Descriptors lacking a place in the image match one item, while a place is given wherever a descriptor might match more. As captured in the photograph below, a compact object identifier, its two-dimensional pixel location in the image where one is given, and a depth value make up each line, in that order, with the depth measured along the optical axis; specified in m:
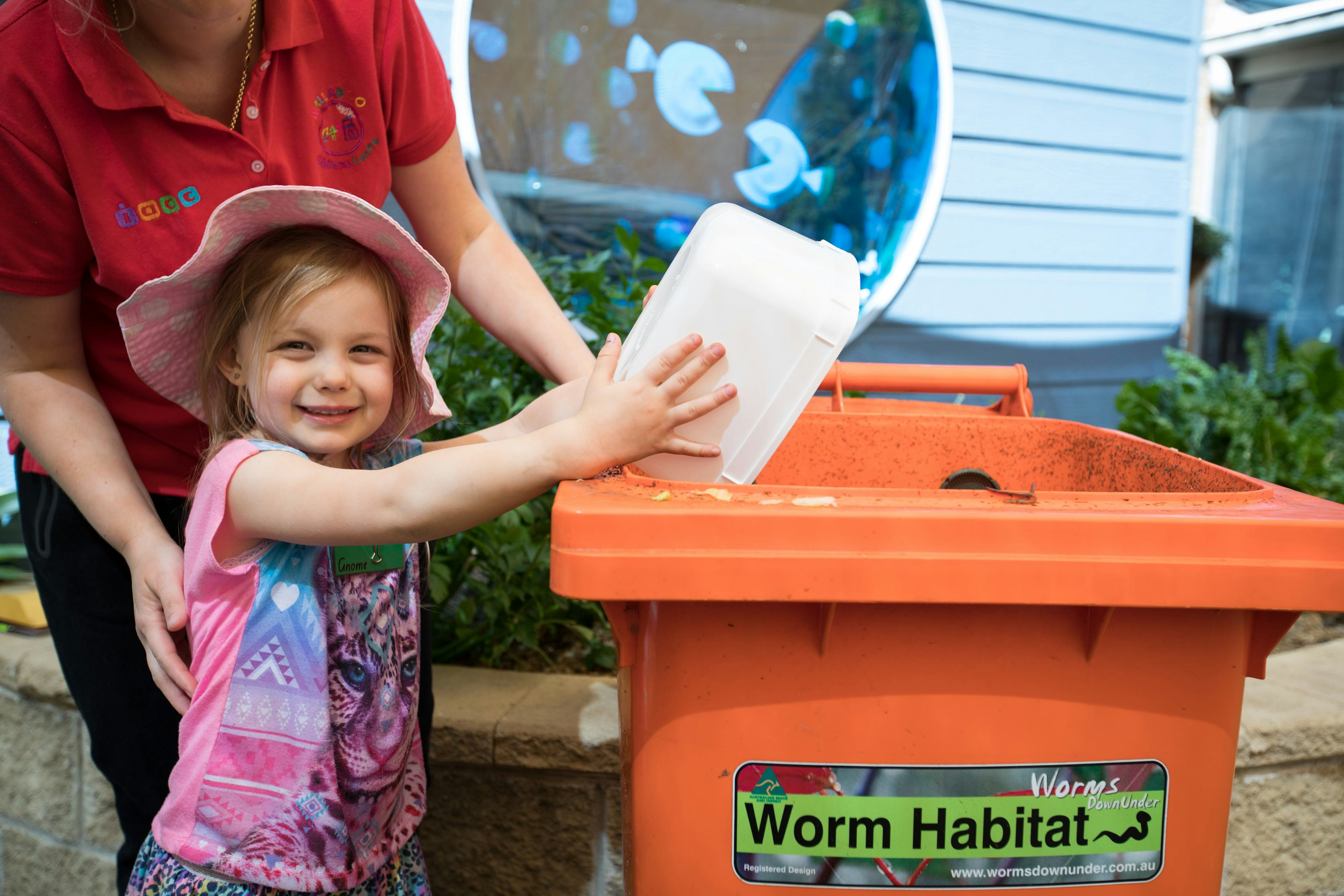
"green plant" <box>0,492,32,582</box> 2.66
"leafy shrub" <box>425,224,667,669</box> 2.08
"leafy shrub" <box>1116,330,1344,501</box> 3.24
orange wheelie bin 0.86
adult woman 1.06
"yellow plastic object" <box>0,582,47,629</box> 2.34
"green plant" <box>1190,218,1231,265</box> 5.95
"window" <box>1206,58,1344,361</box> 6.82
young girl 1.02
